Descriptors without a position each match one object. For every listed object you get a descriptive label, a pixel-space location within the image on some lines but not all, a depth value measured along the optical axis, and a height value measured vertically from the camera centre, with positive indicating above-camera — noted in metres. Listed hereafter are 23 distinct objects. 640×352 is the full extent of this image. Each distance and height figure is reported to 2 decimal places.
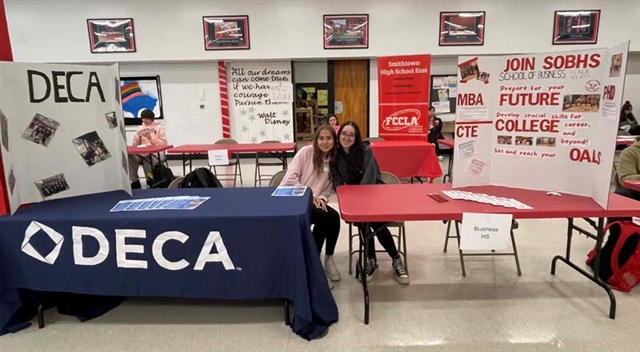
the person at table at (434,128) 7.03 -0.51
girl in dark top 2.67 -0.49
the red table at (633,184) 2.52 -0.59
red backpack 2.44 -1.05
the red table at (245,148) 5.07 -0.61
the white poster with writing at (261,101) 7.74 +0.05
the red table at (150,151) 4.80 -0.59
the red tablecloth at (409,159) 4.63 -0.72
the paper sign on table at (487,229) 1.93 -0.67
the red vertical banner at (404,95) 4.79 +0.07
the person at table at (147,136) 5.28 -0.44
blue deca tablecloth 1.93 -0.80
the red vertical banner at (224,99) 7.64 +0.10
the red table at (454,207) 1.94 -0.58
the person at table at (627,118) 7.35 -0.41
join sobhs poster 2.12 -0.14
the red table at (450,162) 5.33 -0.95
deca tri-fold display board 2.01 -0.15
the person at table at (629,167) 2.86 -0.53
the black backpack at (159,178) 5.17 -1.02
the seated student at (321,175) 2.56 -0.53
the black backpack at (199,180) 2.94 -0.60
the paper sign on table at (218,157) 4.88 -0.69
